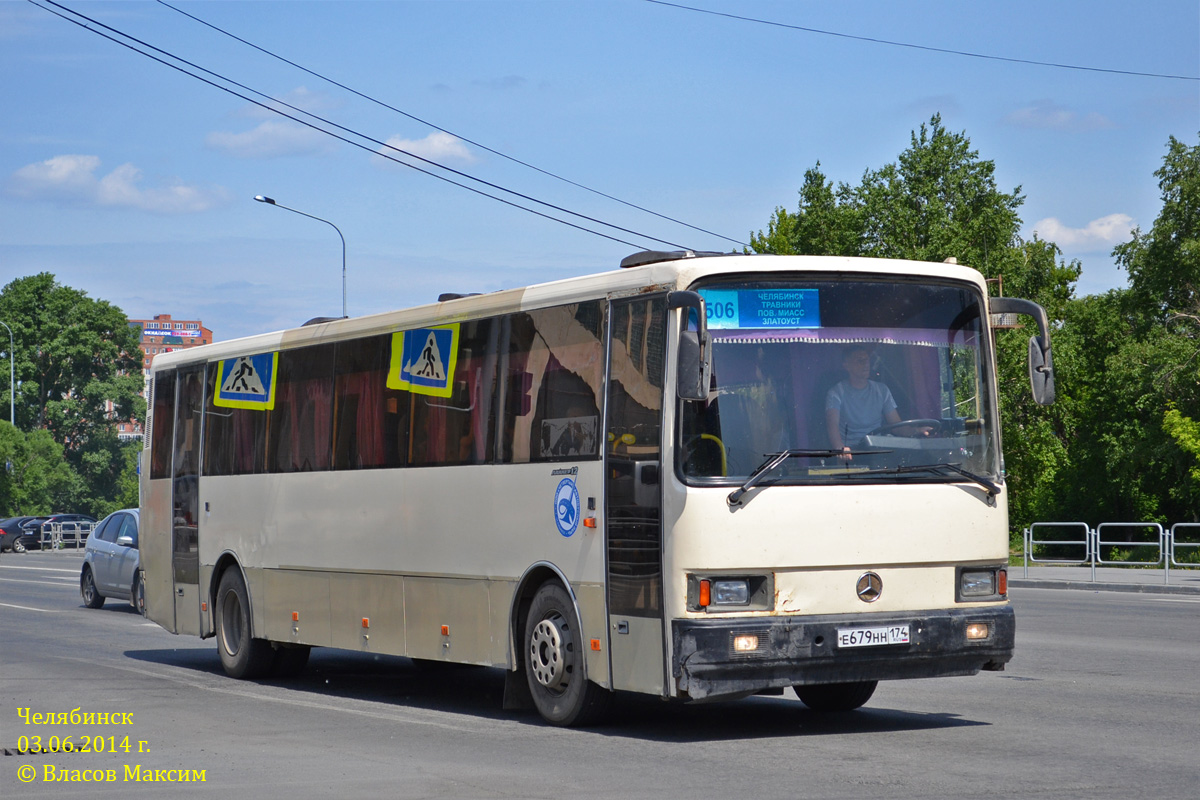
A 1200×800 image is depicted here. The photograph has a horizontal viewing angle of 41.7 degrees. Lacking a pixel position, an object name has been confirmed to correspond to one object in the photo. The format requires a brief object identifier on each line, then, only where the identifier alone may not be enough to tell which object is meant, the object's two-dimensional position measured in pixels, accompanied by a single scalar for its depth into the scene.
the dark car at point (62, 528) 64.12
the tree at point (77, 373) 102.44
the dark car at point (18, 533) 65.06
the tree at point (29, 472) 86.31
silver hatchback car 24.73
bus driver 9.58
